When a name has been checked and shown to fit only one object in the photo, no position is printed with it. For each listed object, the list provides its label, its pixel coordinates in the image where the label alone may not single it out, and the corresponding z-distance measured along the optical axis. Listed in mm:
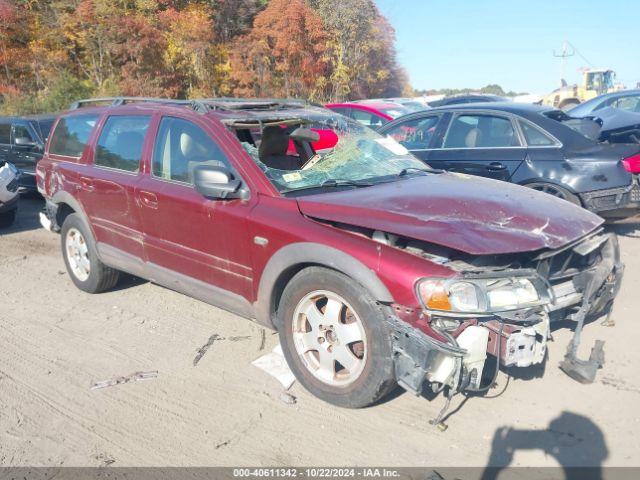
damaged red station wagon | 2961
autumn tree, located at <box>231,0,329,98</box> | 27125
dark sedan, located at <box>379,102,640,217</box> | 5934
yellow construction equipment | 26312
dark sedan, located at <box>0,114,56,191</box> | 9922
